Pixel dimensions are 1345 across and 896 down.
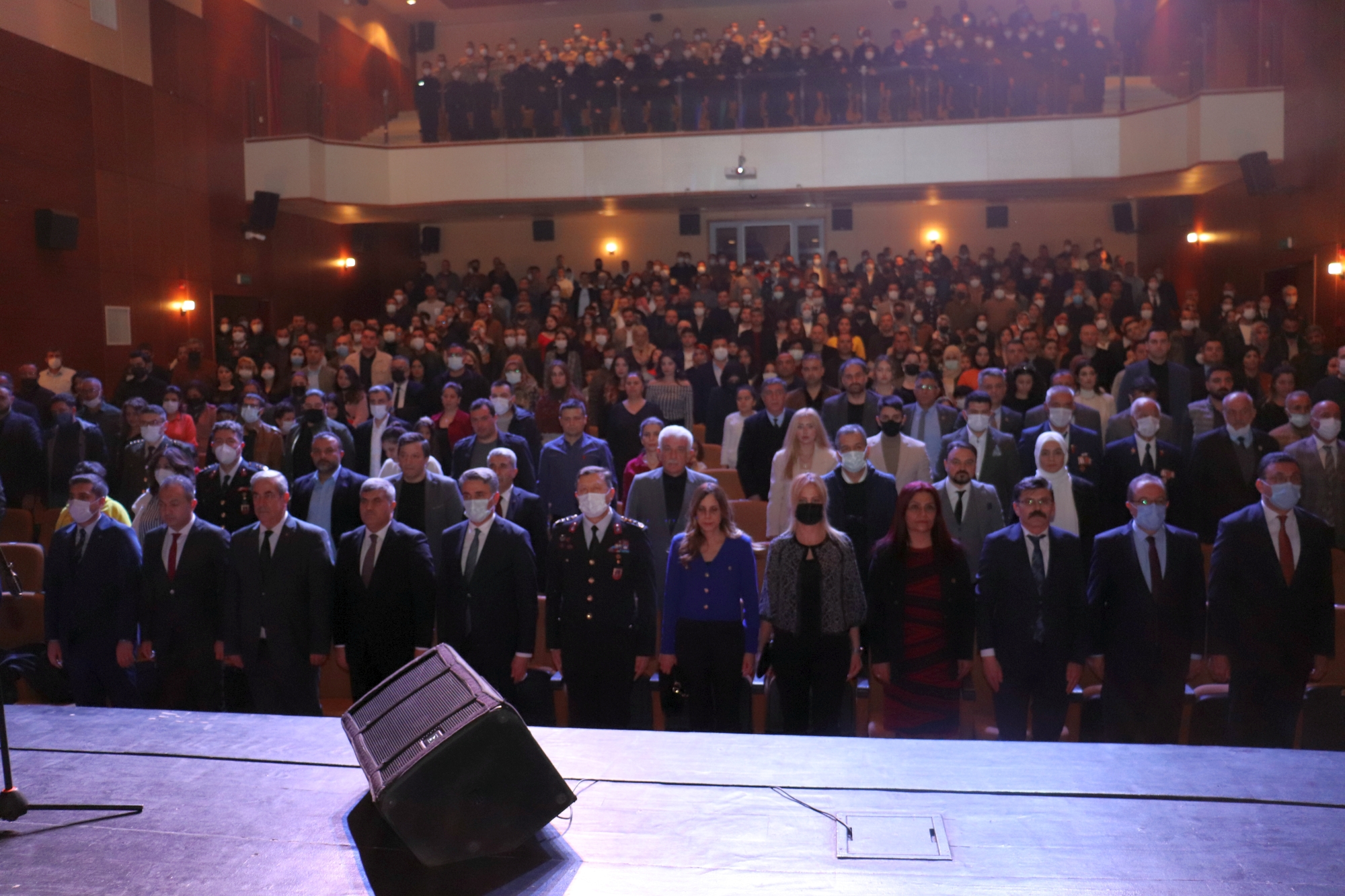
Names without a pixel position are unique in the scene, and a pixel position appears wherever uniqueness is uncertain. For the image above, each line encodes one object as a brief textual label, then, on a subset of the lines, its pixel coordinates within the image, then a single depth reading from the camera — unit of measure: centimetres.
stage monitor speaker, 247
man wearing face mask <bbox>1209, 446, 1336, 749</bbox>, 419
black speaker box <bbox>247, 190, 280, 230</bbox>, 1432
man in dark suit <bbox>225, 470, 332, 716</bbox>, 457
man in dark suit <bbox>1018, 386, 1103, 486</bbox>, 615
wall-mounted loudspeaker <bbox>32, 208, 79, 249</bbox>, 1115
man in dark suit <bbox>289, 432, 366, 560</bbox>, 580
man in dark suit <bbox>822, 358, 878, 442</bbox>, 693
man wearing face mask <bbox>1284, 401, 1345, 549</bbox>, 580
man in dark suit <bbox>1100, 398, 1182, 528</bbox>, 595
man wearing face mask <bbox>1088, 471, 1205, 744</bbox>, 418
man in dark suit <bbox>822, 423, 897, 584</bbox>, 523
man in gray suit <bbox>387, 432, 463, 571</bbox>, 552
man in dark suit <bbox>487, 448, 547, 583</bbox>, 545
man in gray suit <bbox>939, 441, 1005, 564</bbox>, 502
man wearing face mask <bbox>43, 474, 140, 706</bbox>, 464
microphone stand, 257
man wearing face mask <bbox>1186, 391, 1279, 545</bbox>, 592
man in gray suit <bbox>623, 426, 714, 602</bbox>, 537
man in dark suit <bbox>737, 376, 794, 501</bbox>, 675
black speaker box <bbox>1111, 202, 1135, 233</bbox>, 1706
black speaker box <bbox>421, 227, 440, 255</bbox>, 1908
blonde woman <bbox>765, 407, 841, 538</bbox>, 566
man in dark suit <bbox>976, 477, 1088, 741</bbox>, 421
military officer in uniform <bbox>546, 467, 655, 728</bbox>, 441
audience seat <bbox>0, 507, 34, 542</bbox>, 676
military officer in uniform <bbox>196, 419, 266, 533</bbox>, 590
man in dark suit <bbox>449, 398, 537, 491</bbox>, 639
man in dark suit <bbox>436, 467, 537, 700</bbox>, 453
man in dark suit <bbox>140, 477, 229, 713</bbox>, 468
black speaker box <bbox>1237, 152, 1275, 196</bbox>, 1173
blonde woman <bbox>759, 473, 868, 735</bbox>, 421
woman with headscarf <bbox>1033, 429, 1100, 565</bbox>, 532
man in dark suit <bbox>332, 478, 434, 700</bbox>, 456
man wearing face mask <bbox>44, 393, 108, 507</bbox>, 740
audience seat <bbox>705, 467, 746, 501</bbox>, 705
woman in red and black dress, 418
